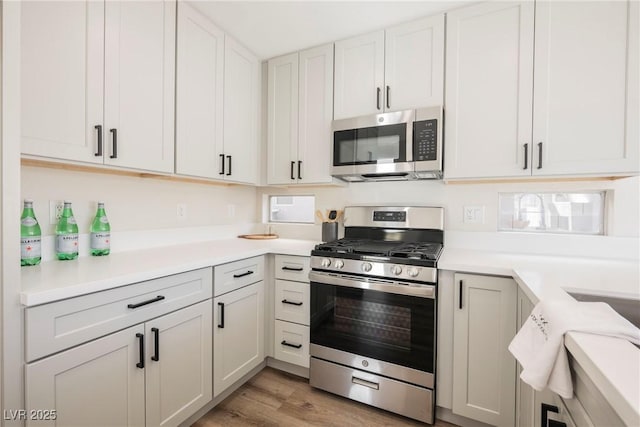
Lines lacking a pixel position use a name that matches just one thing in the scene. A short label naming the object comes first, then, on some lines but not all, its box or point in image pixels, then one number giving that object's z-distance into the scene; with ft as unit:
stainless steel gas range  5.19
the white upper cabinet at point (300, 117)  7.17
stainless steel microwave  5.93
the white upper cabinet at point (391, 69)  6.03
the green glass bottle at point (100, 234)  5.15
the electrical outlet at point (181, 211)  6.90
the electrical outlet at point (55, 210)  4.77
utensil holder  7.42
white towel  2.14
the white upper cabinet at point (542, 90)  4.74
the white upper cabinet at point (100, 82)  3.80
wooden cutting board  8.16
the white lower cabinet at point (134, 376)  3.30
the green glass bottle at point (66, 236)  4.69
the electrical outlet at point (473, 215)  6.47
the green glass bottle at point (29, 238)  4.20
